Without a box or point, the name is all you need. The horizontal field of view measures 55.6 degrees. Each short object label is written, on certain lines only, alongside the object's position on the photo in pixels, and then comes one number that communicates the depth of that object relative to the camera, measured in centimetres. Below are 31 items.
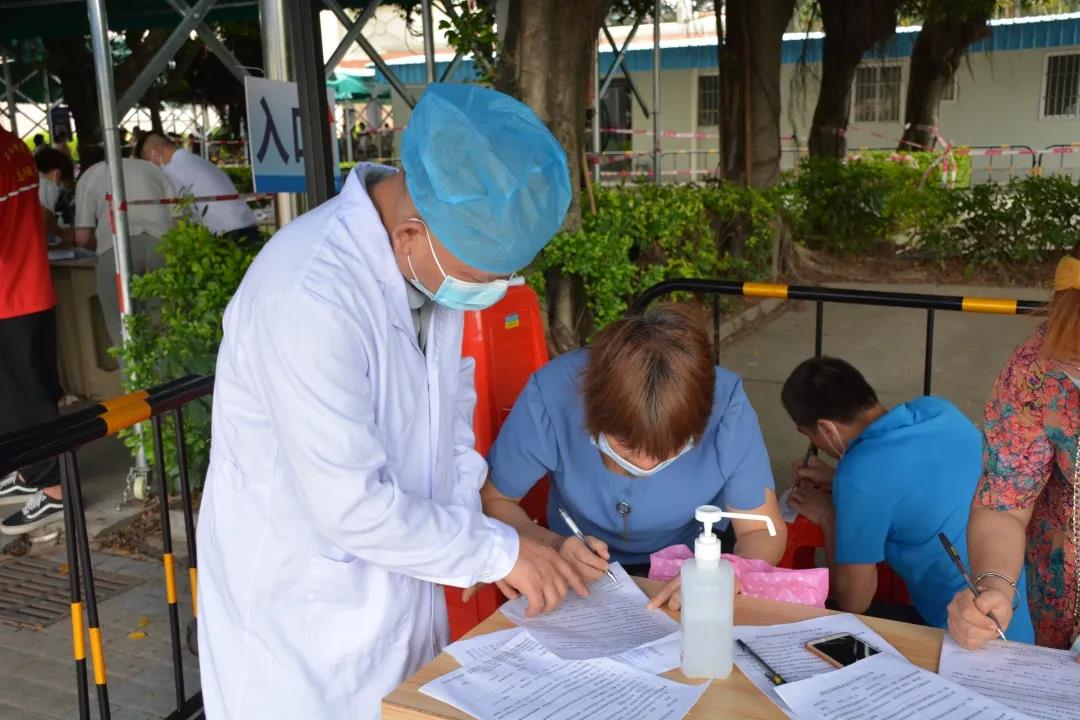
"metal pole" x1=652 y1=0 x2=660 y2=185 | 1031
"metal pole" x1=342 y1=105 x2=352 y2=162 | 1892
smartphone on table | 169
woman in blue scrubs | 227
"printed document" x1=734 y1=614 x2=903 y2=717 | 163
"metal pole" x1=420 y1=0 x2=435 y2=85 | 782
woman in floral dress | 174
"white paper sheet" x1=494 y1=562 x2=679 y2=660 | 174
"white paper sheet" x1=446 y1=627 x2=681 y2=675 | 167
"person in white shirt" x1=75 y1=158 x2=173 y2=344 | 584
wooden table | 155
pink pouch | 202
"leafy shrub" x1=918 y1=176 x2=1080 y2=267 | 1028
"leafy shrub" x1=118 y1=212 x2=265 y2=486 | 459
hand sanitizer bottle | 160
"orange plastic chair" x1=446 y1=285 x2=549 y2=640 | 294
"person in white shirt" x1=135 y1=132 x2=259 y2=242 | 644
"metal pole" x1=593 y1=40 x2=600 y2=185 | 1003
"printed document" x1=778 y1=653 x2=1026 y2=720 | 151
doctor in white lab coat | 153
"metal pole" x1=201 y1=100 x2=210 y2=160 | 2054
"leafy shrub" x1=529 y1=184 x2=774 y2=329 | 628
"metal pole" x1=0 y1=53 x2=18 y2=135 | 1286
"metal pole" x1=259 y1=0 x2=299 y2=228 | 343
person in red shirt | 454
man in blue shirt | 261
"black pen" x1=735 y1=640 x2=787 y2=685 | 161
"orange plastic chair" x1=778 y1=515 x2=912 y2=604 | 307
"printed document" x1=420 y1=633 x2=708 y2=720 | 152
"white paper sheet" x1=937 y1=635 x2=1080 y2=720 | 156
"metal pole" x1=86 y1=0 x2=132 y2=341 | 440
